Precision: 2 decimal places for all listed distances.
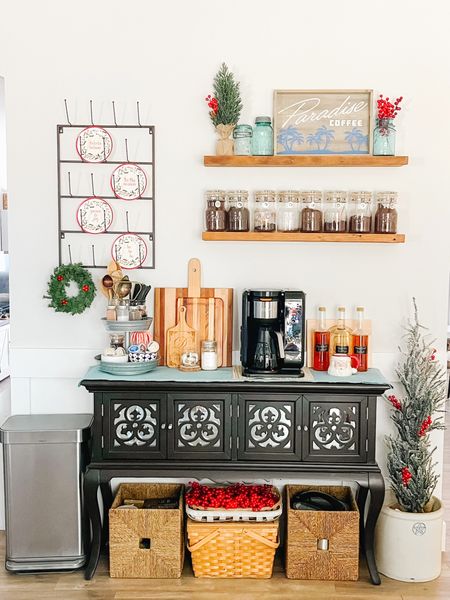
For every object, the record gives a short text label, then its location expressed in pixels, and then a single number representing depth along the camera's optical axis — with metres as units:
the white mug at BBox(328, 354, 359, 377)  3.17
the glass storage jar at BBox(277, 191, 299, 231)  3.29
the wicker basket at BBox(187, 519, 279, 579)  3.13
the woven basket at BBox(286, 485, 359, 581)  3.13
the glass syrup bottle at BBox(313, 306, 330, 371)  3.30
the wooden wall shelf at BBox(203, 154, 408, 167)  3.21
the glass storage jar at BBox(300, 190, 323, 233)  3.25
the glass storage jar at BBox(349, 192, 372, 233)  3.24
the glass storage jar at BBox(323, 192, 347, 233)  3.26
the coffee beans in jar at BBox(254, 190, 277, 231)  3.28
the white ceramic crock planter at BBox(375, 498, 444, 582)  3.13
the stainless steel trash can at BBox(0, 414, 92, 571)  3.14
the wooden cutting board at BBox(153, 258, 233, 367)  3.40
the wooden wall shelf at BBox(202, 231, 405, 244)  3.21
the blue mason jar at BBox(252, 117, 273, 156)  3.26
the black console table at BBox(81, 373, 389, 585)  3.06
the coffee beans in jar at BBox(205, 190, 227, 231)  3.27
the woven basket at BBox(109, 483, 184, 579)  3.13
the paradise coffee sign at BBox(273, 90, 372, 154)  3.30
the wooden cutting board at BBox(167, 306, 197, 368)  3.38
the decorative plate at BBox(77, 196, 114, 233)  3.39
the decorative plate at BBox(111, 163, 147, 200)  3.37
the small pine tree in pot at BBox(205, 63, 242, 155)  3.25
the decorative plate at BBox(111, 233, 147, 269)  3.40
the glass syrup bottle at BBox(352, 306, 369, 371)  3.29
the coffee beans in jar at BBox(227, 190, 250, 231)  3.26
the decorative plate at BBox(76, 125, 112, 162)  3.36
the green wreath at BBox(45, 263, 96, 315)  3.32
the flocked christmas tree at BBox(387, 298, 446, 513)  3.19
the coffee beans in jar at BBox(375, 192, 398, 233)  3.22
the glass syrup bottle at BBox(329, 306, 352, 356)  3.25
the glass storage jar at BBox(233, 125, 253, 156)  3.26
